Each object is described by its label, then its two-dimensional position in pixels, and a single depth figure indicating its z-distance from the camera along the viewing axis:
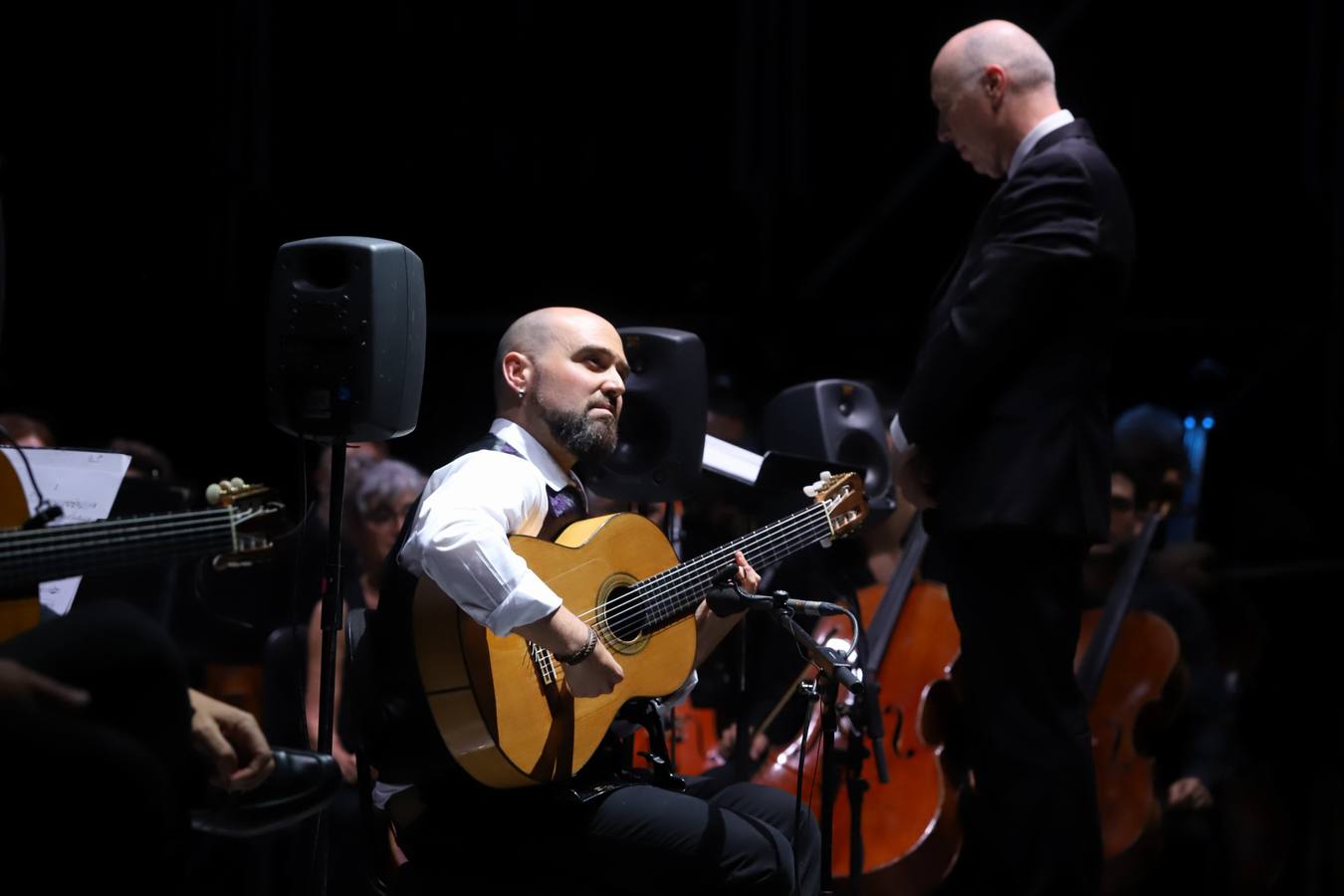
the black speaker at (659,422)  7.33
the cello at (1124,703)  8.58
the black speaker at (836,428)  8.35
